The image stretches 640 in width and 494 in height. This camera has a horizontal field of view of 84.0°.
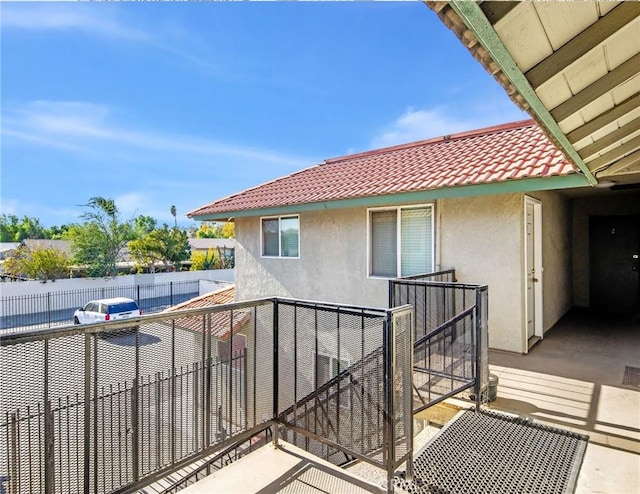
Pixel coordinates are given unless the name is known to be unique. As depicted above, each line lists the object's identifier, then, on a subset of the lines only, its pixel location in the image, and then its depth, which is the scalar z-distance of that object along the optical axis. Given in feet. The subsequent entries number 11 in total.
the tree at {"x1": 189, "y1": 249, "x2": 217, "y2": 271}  100.78
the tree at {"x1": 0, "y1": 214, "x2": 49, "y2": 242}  130.23
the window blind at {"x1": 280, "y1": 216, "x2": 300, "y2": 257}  29.04
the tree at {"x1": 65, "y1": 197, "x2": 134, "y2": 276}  79.36
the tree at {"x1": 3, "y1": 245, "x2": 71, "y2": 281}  69.87
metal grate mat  8.65
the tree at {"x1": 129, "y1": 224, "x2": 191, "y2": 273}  90.84
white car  47.57
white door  19.44
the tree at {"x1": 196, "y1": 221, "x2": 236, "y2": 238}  161.28
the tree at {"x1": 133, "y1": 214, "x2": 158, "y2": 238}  97.73
